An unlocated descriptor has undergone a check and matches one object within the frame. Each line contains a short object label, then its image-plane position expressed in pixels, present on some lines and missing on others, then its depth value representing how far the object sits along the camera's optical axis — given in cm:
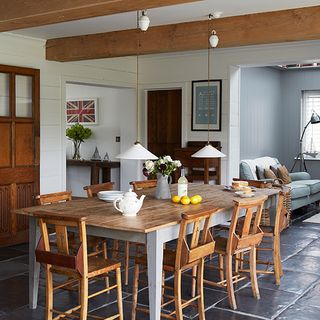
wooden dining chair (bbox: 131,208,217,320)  352
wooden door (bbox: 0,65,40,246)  613
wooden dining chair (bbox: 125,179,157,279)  541
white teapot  376
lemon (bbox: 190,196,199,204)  434
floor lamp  1067
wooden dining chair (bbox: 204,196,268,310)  406
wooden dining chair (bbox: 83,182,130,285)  484
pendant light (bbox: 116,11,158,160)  425
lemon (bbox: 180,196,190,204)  434
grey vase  470
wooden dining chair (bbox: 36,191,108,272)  432
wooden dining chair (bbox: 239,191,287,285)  468
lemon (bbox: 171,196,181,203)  444
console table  881
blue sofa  807
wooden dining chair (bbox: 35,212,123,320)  334
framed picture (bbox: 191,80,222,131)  764
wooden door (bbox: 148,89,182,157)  843
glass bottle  456
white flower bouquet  457
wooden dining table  340
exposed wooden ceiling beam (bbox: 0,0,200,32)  360
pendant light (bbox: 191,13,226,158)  499
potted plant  965
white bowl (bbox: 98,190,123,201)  446
